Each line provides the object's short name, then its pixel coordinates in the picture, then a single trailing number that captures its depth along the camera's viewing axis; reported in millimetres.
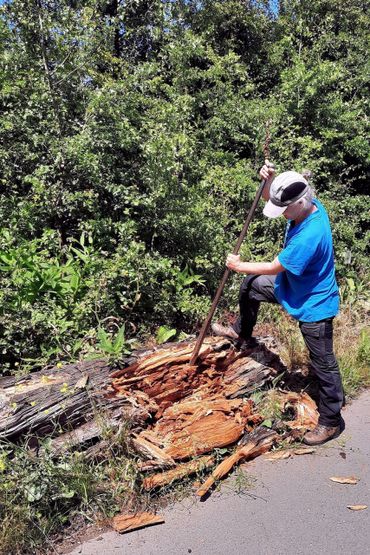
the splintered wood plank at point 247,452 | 3063
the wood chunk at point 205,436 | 3234
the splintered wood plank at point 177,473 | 3016
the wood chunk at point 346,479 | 3127
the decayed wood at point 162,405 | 3031
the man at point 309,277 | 3295
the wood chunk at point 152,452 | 3115
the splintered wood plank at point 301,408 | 3688
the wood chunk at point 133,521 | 2748
